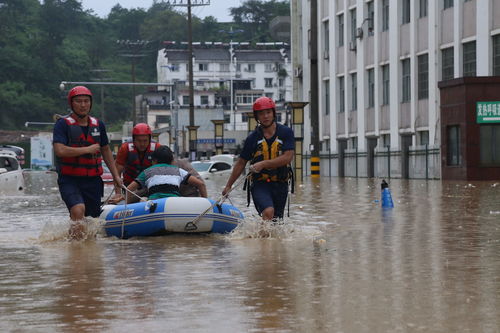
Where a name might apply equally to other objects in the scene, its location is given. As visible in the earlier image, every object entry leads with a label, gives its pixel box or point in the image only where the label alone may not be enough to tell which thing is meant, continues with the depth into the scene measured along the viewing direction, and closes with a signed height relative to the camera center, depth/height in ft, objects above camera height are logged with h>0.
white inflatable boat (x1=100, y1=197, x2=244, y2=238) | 45.29 -3.12
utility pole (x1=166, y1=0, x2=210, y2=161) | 220.23 +4.68
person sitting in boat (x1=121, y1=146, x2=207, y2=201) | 46.52 -1.66
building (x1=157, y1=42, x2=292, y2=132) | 503.61 +29.66
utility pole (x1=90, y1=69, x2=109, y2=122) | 463.79 +26.31
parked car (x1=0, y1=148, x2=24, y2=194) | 110.83 -3.33
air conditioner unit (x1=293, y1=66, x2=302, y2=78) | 223.63 +12.02
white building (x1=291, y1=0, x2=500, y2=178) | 140.77 +8.54
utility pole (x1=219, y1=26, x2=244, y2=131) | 508.94 +32.35
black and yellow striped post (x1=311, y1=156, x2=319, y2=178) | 152.56 -4.28
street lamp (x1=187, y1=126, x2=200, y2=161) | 224.94 -1.26
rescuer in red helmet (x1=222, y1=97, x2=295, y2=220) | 42.83 -0.91
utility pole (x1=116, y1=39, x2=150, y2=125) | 524.93 +43.69
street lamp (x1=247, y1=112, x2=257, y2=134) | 170.57 +1.79
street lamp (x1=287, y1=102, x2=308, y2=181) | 148.15 +1.82
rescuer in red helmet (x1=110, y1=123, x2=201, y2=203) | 46.80 -0.88
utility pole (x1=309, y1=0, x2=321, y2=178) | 148.15 +5.20
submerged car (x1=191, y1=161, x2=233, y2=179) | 164.55 -4.56
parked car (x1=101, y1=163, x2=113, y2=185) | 142.10 -4.94
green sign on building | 127.85 +1.94
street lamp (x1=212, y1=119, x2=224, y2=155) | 224.12 +0.17
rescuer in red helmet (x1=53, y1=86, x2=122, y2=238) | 41.83 -0.51
